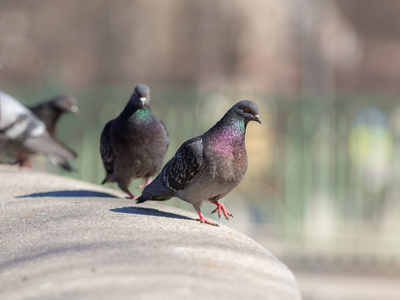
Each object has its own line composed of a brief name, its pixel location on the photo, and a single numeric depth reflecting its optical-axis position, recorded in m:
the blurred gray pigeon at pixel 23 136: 14.66
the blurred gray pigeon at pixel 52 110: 17.55
